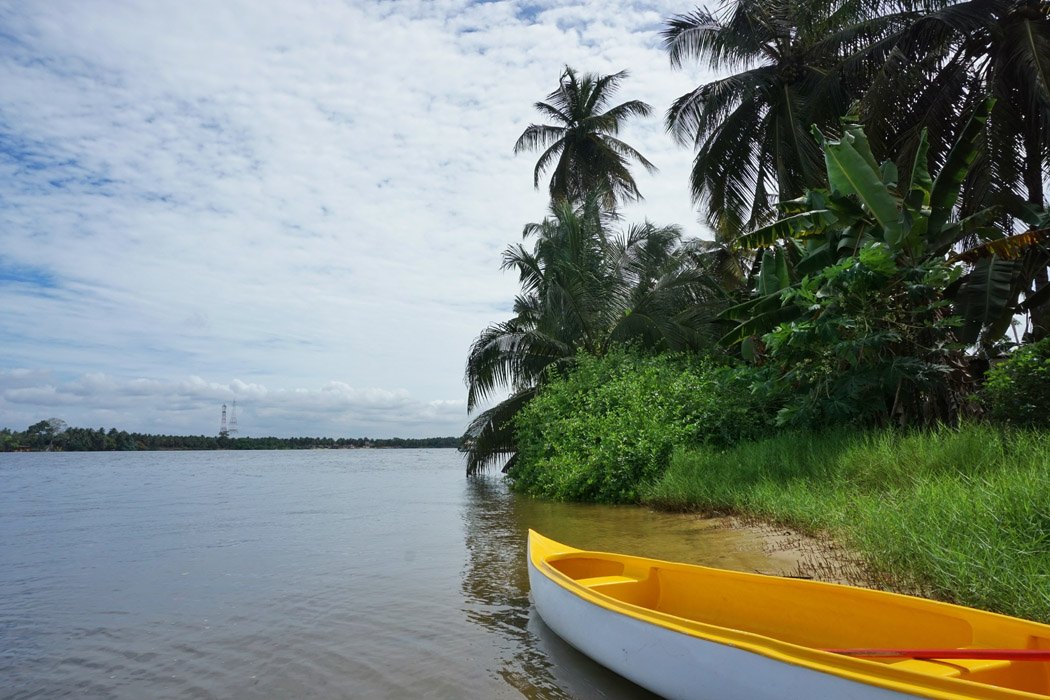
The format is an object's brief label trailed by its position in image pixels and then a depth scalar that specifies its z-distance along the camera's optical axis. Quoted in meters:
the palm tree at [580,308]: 16.20
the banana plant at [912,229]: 9.62
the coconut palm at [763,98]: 15.11
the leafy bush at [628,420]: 12.15
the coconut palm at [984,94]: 11.91
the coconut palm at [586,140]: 24.84
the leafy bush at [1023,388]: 7.93
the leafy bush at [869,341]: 9.20
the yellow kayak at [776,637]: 2.71
